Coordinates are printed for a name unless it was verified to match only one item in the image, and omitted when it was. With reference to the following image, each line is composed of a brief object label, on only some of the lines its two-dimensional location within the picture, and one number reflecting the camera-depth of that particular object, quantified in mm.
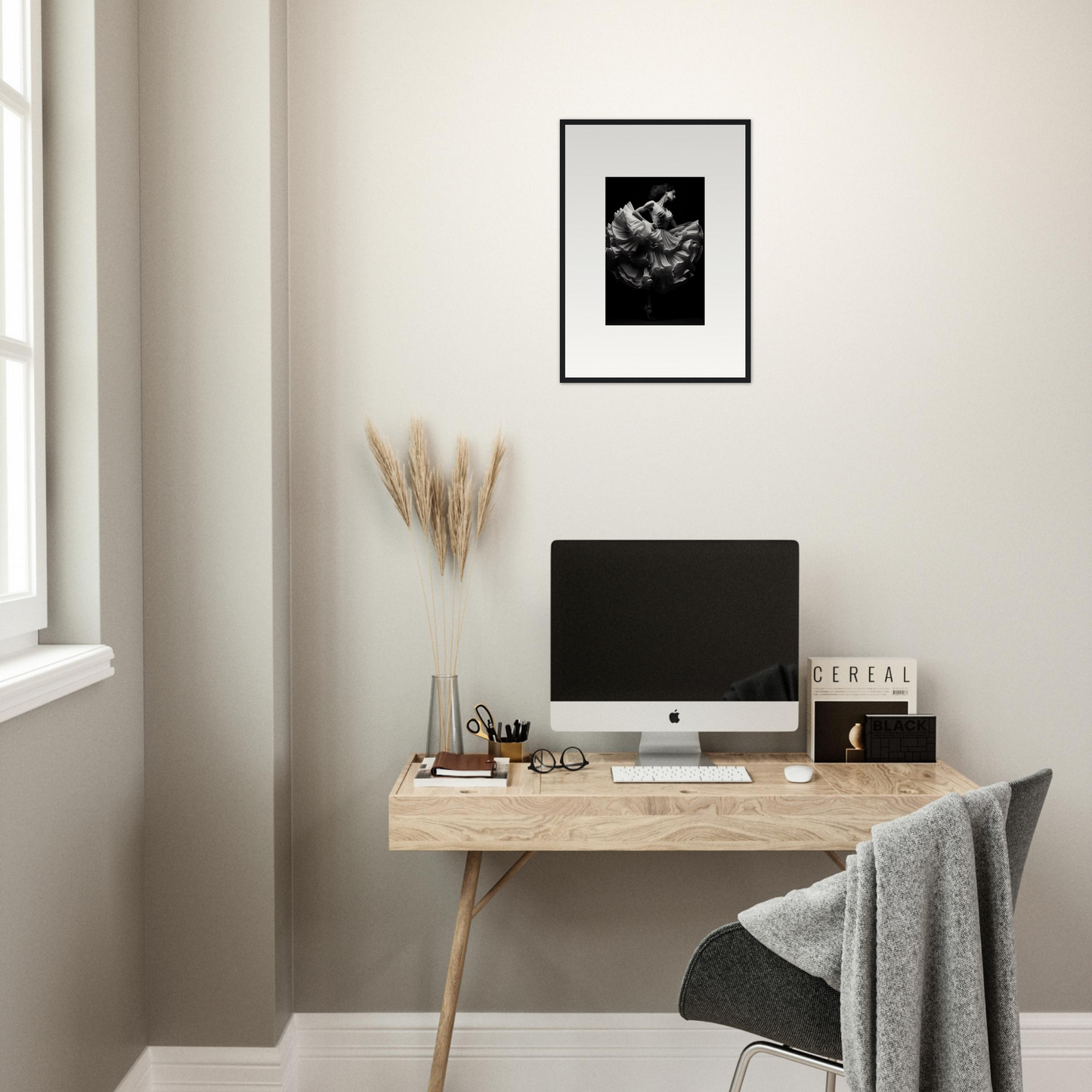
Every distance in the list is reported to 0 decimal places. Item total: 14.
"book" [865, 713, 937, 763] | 2074
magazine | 2092
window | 1709
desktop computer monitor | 2035
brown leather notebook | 1942
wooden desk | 1845
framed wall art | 2199
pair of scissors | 2098
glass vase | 2094
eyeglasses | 2066
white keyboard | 1941
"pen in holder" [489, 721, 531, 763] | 2109
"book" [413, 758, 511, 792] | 1915
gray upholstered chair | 1481
